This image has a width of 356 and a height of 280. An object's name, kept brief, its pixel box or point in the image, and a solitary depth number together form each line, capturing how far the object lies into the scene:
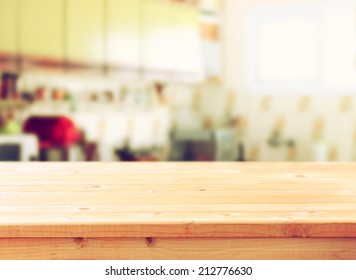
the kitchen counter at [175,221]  0.87
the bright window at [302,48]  5.18
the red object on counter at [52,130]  3.78
